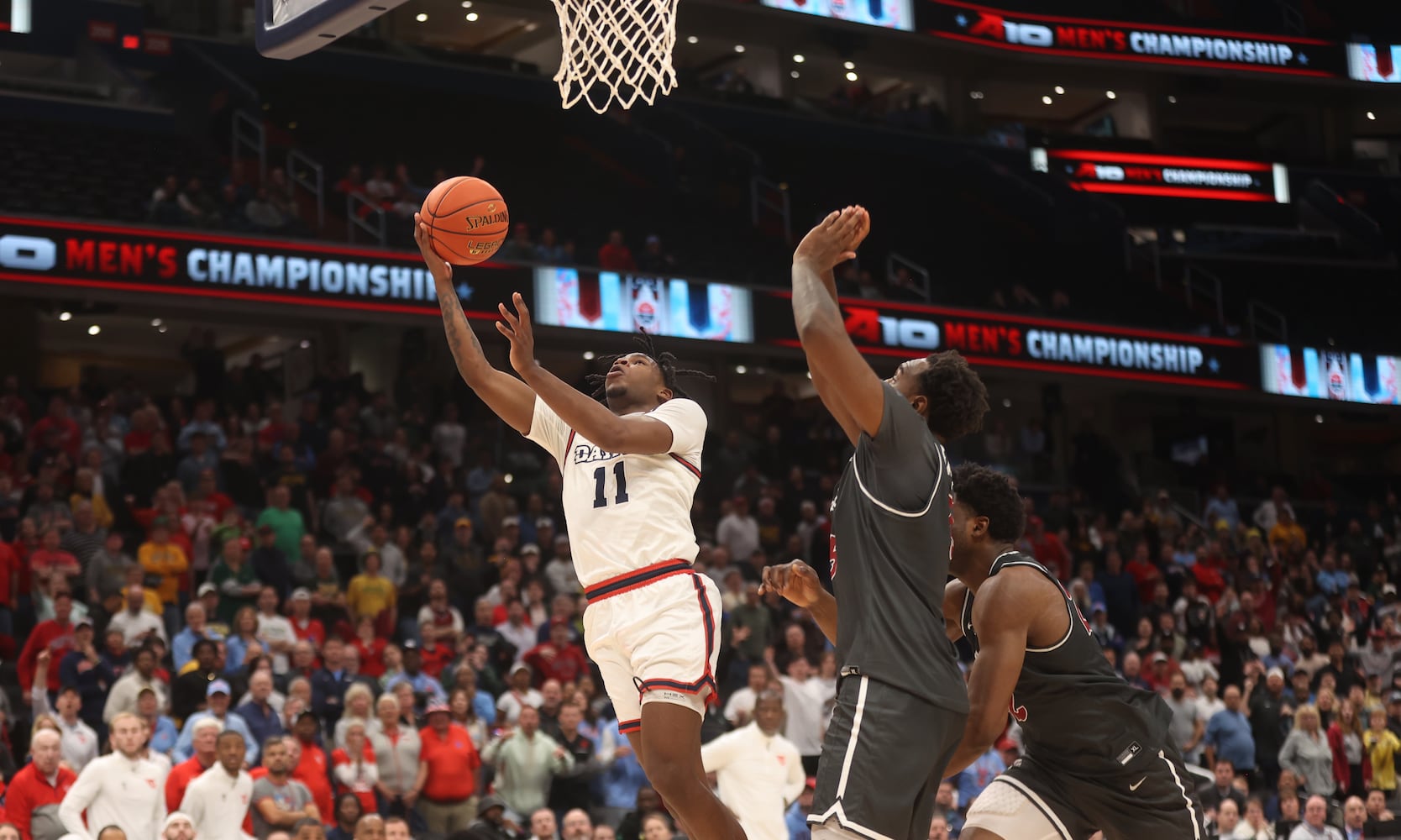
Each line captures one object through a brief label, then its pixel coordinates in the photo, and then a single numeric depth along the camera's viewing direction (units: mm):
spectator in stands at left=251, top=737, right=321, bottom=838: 11094
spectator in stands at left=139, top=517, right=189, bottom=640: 14023
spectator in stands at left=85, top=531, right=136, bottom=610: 13648
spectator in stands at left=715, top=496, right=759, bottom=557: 18047
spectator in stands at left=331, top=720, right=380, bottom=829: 11789
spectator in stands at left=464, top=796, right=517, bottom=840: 11625
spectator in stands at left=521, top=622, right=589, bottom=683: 14195
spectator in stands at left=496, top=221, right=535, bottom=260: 19297
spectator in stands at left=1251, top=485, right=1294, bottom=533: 23719
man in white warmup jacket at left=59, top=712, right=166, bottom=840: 10547
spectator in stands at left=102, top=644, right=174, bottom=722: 11766
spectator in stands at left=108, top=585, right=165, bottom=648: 12891
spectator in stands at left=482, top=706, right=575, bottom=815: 12477
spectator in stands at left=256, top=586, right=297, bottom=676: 13078
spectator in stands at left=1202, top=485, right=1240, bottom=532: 23562
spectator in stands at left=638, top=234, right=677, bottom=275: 20578
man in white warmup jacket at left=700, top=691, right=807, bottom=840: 11875
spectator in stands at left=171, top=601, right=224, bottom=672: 12680
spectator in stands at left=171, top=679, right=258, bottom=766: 11352
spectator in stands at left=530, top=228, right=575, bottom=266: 19578
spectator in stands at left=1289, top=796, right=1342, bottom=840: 14156
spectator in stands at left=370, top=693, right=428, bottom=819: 12250
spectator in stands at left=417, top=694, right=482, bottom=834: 12336
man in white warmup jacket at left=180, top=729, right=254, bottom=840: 10719
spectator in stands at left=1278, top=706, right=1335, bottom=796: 16141
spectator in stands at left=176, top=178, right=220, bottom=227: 17828
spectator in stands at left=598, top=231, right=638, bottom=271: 20656
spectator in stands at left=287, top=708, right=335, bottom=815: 11562
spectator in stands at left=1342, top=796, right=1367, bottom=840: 14922
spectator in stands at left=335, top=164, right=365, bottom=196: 20359
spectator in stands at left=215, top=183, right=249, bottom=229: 18156
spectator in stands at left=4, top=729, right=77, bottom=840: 10570
